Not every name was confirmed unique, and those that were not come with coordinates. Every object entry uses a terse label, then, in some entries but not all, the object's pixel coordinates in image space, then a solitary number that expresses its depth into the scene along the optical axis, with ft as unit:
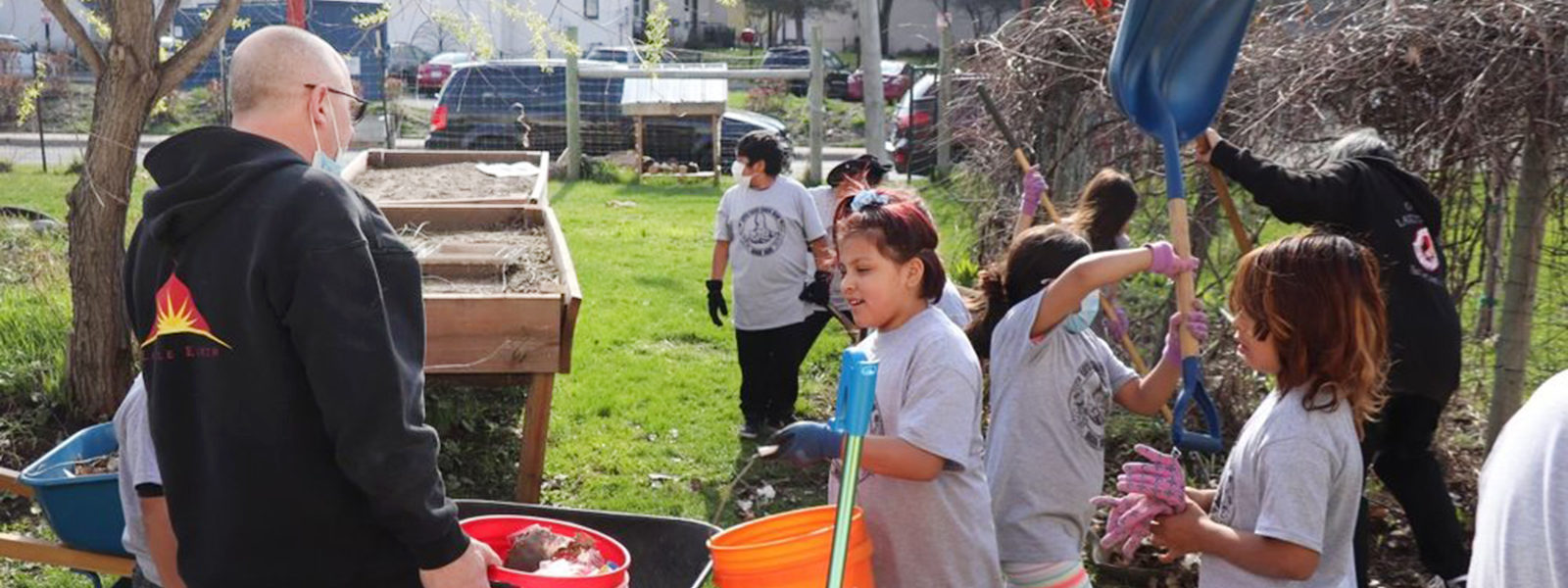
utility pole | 30.78
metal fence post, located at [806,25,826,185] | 53.26
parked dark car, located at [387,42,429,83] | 92.27
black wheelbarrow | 11.56
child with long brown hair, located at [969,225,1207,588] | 11.51
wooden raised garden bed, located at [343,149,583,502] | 16.39
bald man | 7.98
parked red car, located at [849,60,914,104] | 84.94
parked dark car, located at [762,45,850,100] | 97.71
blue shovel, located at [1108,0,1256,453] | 13.30
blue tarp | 53.72
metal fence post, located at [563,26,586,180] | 60.80
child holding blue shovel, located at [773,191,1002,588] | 10.03
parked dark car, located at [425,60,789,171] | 63.62
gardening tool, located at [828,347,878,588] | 7.04
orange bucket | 8.95
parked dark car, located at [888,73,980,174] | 57.79
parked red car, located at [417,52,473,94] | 94.48
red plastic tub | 10.39
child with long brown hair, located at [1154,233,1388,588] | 8.72
